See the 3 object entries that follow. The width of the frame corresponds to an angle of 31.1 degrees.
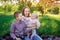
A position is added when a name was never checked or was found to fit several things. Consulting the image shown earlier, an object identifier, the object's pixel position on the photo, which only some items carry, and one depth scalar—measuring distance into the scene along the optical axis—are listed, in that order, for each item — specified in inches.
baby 52.6
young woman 53.0
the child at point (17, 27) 52.9
